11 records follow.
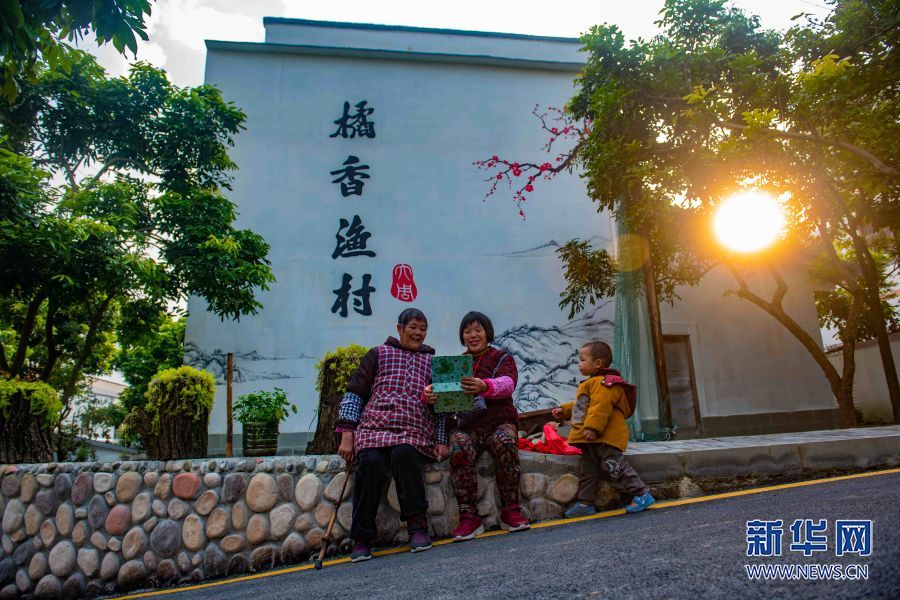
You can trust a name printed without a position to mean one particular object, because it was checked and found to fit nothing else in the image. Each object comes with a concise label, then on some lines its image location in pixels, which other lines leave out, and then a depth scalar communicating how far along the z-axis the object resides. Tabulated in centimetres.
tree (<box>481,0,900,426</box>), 620
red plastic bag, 434
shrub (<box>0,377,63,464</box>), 500
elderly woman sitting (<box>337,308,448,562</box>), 366
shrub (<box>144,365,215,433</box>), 491
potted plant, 520
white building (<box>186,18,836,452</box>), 903
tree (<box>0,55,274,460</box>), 700
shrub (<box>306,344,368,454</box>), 489
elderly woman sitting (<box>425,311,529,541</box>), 379
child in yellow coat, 389
